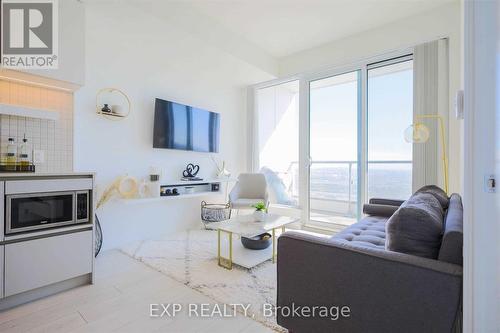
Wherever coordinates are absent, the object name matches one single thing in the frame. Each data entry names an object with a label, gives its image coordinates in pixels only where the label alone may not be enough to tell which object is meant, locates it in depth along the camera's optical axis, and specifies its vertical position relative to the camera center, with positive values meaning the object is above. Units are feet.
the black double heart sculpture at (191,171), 12.55 -0.24
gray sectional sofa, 3.48 -1.69
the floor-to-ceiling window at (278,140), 15.80 +1.66
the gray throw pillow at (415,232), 3.92 -1.02
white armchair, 13.30 -1.16
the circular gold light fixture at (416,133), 8.97 +1.20
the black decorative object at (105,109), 9.61 +2.14
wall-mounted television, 11.32 +1.86
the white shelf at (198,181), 11.22 -0.73
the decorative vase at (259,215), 9.16 -1.75
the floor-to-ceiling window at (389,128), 11.05 +1.74
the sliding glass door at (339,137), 11.33 +1.56
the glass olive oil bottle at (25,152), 7.09 +0.38
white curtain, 9.85 +2.63
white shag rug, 6.23 -3.16
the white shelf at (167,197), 9.56 -1.30
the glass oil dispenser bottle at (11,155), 6.44 +0.27
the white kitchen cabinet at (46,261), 5.64 -2.27
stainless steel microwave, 5.72 -1.08
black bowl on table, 9.05 -2.70
